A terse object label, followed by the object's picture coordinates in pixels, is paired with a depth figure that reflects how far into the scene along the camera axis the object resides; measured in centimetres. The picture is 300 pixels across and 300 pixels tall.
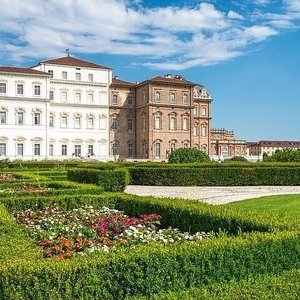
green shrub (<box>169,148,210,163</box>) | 2736
